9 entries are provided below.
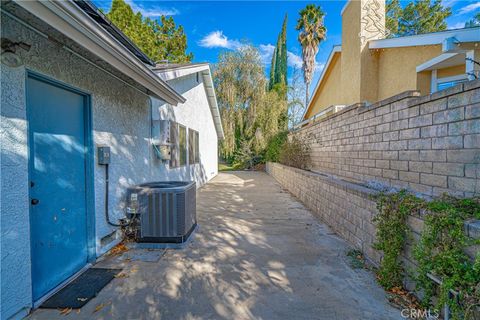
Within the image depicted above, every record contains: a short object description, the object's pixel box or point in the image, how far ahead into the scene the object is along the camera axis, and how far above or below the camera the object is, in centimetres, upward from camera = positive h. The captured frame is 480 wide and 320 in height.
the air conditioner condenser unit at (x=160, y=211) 395 -103
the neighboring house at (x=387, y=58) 513 +252
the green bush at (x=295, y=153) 933 -16
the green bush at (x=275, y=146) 1361 +27
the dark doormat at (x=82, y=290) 253 -164
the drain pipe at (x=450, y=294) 193 -121
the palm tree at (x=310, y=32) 1906 +982
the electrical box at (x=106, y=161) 360 -17
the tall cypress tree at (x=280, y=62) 2298 +880
